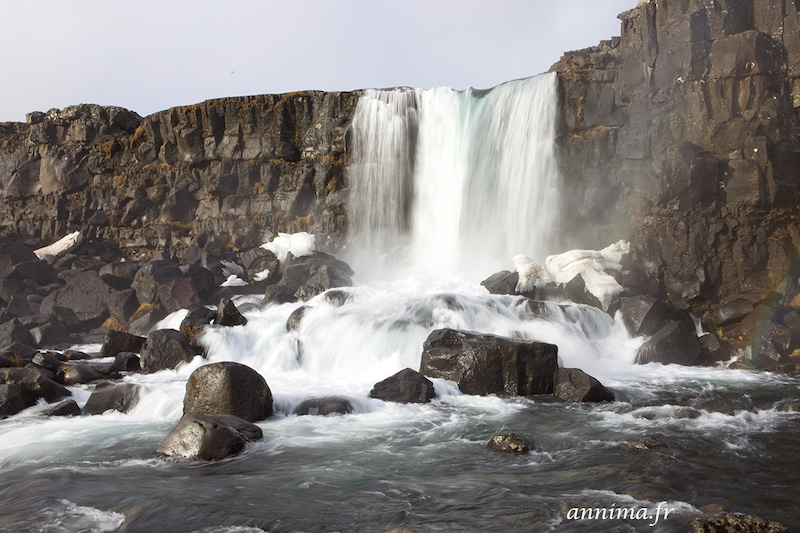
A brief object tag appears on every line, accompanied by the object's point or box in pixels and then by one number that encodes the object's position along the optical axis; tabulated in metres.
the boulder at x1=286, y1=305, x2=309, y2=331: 16.92
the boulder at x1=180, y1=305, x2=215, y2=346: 16.97
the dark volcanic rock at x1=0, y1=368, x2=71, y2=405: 12.09
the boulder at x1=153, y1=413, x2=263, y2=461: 8.73
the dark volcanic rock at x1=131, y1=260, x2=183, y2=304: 22.28
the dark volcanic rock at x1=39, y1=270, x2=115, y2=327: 22.77
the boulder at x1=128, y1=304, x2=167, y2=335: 20.89
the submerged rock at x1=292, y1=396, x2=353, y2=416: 11.40
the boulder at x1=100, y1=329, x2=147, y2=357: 17.09
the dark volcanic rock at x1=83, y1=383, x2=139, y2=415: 11.78
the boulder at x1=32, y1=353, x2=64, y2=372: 14.55
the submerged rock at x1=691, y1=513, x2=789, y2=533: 5.67
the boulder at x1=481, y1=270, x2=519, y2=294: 18.91
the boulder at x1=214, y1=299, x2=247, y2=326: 17.30
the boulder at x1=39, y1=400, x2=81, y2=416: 11.41
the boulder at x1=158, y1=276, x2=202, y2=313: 21.81
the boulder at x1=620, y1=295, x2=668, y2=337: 16.48
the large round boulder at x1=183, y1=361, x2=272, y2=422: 10.45
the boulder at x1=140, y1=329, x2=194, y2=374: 15.10
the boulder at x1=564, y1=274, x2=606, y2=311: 17.97
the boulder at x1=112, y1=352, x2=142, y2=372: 15.16
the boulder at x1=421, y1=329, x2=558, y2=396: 12.50
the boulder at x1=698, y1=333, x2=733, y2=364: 15.95
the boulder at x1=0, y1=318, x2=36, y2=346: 18.69
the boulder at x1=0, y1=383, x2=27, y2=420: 11.41
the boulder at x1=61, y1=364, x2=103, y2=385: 13.88
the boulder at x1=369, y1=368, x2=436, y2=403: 11.93
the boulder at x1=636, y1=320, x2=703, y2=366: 15.64
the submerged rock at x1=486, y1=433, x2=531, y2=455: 8.90
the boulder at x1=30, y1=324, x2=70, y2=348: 19.64
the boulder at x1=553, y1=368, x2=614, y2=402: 11.96
